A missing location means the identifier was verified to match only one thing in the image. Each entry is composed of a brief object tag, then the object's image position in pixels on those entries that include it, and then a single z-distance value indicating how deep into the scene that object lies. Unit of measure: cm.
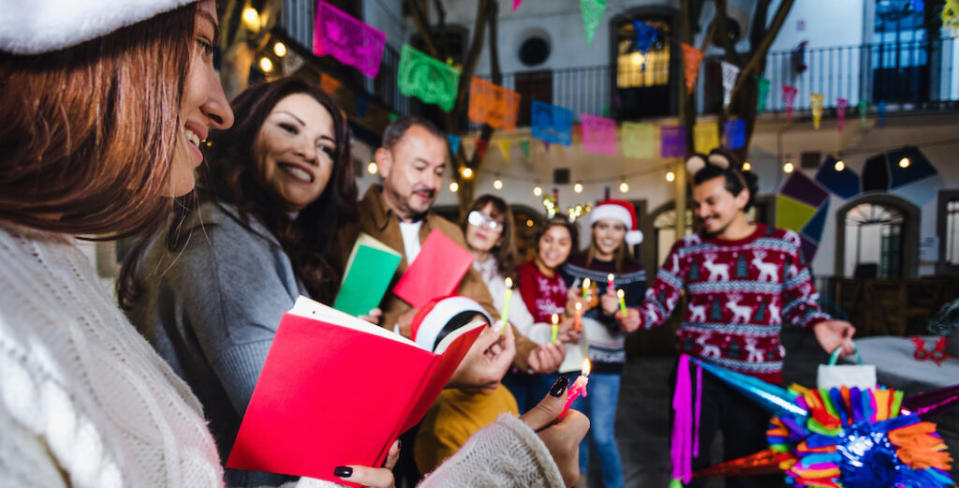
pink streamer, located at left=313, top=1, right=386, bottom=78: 381
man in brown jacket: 155
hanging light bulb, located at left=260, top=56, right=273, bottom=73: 324
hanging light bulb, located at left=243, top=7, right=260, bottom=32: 265
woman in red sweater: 263
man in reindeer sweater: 202
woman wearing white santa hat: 34
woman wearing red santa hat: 252
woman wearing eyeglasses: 280
